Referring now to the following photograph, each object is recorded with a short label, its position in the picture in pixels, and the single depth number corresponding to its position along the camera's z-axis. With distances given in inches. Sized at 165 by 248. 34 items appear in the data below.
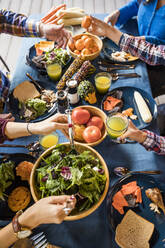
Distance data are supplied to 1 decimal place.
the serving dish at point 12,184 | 39.6
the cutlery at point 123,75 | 65.7
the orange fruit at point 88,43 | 68.8
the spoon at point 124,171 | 45.4
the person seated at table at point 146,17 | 66.0
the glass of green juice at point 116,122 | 50.9
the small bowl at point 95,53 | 67.1
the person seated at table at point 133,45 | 62.4
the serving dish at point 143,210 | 38.0
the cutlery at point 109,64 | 68.1
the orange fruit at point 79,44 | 69.2
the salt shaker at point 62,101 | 54.3
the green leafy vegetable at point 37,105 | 57.0
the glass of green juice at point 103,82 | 60.2
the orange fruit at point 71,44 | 70.5
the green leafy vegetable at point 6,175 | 41.6
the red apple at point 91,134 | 48.5
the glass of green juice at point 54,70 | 64.4
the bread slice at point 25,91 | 60.2
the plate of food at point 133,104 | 54.9
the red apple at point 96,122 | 52.1
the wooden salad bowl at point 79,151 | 36.6
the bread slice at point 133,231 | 36.6
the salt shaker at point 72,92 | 55.1
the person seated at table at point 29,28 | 70.2
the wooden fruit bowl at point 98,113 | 52.4
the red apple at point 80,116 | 52.6
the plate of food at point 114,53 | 69.1
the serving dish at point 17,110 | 56.6
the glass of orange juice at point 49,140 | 49.9
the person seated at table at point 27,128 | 47.0
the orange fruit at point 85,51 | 67.9
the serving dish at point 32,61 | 67.8
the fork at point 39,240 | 36.9
